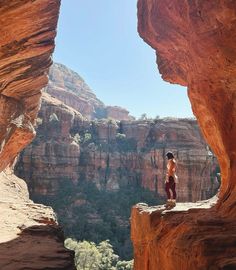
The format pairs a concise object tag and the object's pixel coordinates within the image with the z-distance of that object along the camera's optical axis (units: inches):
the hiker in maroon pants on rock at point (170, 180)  325.8
